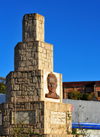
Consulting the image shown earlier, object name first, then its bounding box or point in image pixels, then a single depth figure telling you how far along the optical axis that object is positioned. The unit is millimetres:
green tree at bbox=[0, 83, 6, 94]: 58769
